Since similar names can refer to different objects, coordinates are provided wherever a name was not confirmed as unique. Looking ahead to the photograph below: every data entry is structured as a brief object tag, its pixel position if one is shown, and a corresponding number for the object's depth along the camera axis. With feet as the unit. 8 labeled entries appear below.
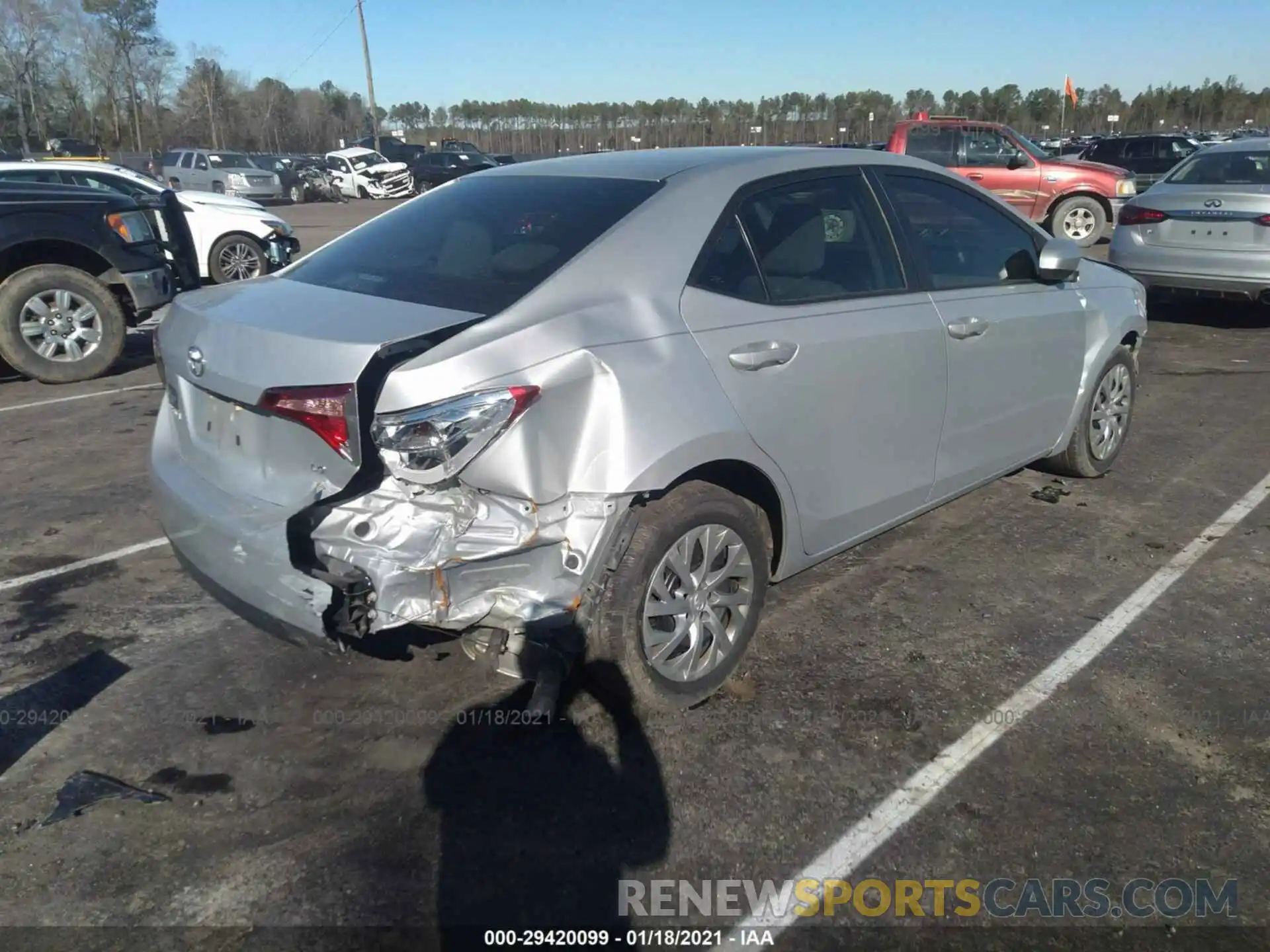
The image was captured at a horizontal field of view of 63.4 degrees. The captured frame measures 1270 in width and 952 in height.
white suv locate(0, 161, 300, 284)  39.01
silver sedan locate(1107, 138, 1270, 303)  29.55
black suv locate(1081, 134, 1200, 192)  74.64
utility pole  145.07
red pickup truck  52.49
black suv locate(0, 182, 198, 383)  25.04
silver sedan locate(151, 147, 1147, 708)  9.18
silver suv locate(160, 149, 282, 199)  99.35
